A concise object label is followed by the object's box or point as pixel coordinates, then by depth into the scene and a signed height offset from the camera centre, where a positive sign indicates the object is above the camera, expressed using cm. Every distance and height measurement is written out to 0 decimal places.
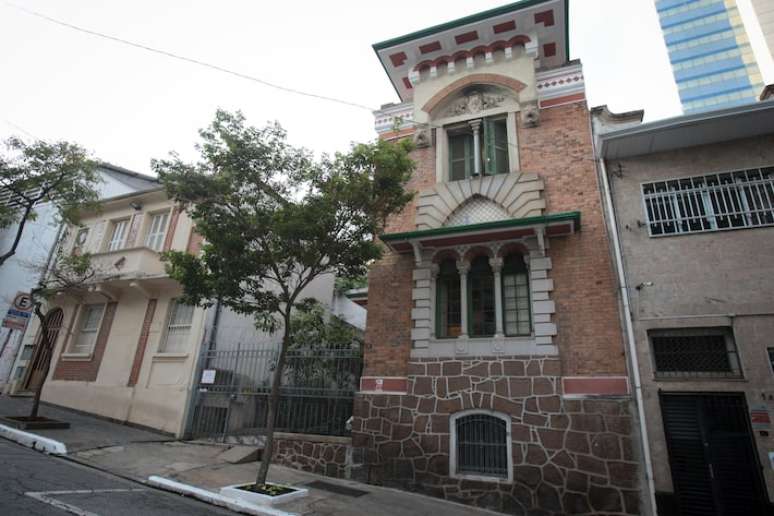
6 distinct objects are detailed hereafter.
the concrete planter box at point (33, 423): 1027 -65
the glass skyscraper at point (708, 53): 6731 +5928
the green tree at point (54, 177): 1198 +588
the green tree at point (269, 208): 842 +386
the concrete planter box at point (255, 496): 681 -136
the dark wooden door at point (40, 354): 1589 +146
